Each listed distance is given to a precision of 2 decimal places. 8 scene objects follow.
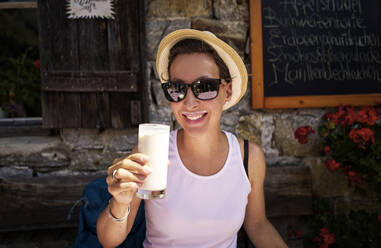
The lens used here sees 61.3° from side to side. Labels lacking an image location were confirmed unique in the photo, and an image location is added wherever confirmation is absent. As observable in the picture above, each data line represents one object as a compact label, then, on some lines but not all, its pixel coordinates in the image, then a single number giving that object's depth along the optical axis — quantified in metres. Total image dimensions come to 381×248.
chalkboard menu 2.67
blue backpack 1.56
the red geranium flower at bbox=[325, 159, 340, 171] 2.58
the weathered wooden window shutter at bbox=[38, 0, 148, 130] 2.52
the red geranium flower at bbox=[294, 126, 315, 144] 2.61
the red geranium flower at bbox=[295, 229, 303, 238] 2.71
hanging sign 2.50
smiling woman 1.47
